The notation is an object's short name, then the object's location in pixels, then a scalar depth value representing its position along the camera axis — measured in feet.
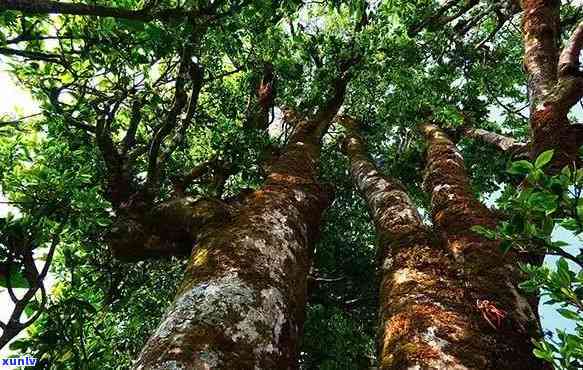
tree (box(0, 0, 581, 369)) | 8.50
